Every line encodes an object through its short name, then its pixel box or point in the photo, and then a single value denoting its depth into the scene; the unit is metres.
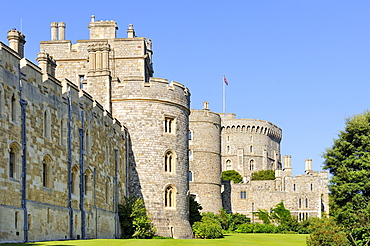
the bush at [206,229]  47.00
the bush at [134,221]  39.53
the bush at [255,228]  75.50
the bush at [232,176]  111.00
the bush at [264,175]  110.56
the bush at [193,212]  50.91
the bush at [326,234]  30.30
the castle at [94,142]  24.28
